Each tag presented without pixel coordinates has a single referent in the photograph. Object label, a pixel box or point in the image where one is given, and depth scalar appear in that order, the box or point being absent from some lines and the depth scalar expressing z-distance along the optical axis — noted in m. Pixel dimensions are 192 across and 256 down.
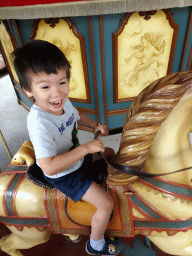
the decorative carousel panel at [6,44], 2.17
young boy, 0.63
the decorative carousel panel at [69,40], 1.74
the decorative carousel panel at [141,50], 1.69
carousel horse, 0.57
